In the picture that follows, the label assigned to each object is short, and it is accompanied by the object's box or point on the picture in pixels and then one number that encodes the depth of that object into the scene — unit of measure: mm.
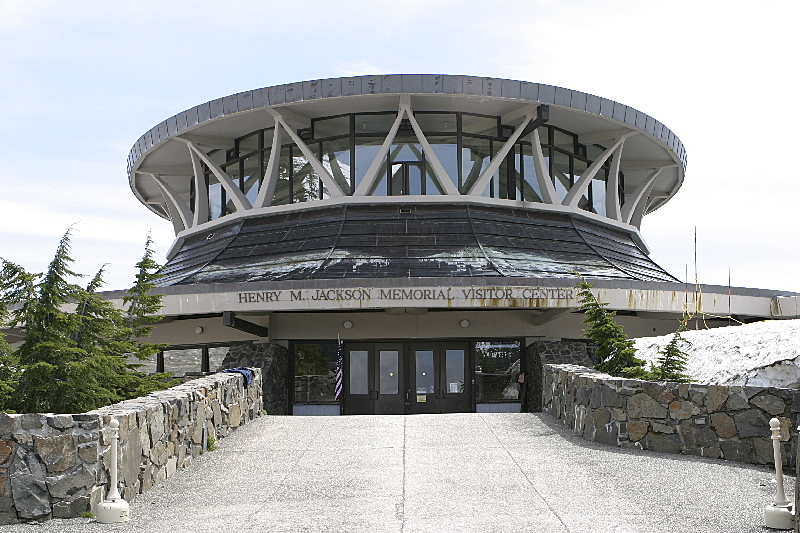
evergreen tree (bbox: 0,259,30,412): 9852
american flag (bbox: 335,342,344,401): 20969
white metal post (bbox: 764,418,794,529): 6895
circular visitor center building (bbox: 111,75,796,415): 20094
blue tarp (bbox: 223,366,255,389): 14078
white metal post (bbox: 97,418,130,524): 7426
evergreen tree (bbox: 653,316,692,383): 11773
